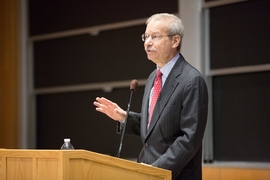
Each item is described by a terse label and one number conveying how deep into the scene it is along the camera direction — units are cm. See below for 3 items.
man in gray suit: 469
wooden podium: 346
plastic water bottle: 460
